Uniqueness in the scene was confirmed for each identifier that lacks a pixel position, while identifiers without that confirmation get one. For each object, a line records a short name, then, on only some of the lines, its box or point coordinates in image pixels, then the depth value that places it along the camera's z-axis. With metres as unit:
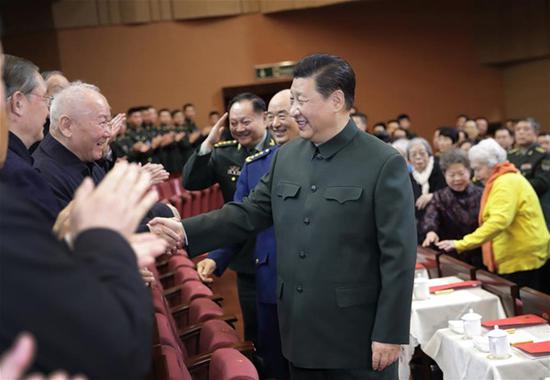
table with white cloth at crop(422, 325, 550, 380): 2.85
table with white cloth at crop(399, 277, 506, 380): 3.78
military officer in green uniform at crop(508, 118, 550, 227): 6.61
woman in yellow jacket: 4.51
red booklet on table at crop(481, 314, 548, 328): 3.26
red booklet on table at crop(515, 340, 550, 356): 2.86
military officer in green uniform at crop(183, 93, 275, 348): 4.02
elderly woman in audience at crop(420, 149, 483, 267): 5.15
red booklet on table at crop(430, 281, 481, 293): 4.06
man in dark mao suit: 2.41
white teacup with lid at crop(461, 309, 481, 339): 3.21
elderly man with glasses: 2.13
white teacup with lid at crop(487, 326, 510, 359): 2.92
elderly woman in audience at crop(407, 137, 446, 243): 6.55
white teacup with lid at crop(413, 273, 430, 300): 3.94
